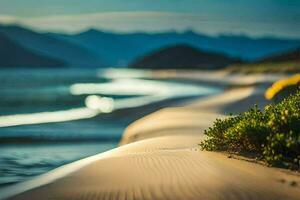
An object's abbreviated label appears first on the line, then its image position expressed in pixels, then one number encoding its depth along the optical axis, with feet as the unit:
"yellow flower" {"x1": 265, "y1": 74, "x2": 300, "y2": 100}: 79.00
